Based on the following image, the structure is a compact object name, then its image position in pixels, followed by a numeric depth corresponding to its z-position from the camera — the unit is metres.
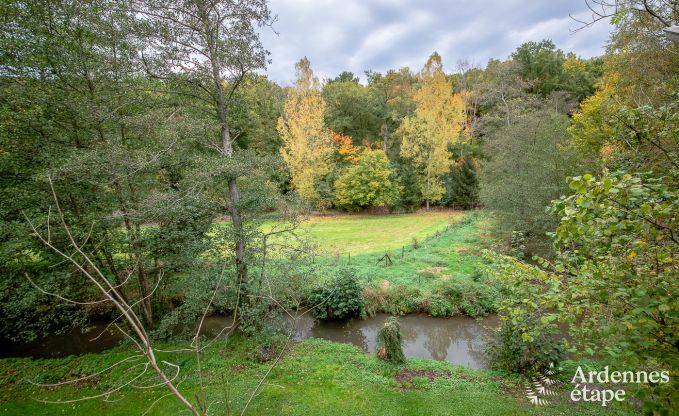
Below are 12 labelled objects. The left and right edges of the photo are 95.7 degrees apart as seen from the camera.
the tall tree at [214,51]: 6.64
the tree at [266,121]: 25.68
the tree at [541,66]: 28.61
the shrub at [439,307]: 9.85
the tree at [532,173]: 11.78
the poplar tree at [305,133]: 23.36
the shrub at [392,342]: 7.05
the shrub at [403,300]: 10.23
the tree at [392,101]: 29.77
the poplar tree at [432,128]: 24.83
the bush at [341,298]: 9.87
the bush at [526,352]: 6.26
